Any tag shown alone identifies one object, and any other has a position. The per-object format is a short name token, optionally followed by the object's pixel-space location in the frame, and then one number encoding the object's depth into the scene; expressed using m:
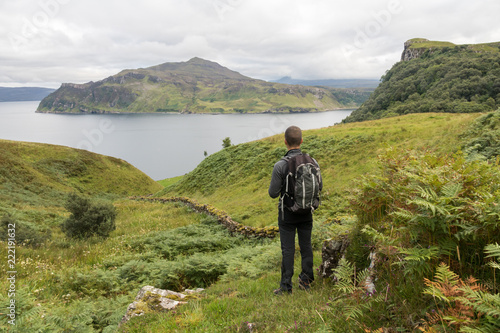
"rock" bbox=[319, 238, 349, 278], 5.15
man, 5.13
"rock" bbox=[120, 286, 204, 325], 5.07
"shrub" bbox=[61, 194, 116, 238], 14.18
